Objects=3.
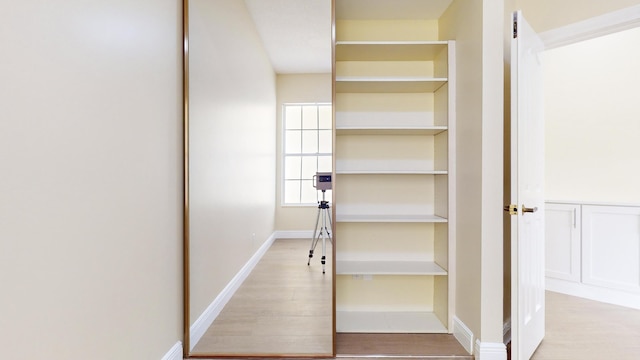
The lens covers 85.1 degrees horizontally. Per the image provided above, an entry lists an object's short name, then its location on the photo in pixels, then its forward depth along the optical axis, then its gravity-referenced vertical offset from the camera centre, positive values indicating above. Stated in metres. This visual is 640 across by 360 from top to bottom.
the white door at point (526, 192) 1.92 -0.08
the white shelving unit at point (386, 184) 2.69 -0.04
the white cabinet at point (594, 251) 3.02 -0.66
